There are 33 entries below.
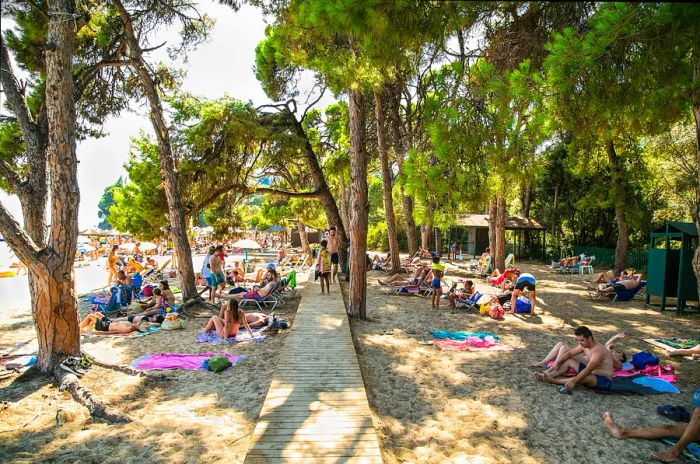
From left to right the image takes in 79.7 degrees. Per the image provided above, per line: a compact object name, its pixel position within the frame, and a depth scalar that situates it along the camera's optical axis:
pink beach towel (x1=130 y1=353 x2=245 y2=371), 6.60
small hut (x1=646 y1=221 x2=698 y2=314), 10.56
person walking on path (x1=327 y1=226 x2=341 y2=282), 12.55
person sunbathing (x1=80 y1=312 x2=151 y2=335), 8.86
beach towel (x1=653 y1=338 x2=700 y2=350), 7.55
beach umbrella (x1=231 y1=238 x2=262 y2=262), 20.84
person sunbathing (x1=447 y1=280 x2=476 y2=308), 11.39
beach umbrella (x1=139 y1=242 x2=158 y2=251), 27.13
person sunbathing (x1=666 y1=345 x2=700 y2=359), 6.95
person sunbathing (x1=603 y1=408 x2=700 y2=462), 3.99
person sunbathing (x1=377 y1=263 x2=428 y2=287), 13.79
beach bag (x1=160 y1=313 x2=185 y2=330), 9.16
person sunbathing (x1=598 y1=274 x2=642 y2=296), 12.80
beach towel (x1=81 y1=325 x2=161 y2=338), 8.66
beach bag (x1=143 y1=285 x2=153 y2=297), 12.49
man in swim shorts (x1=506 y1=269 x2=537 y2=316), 10.62
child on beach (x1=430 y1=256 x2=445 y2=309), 11.12
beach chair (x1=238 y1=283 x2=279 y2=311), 10.88
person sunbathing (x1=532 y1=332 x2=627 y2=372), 6.06
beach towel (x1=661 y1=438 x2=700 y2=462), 3.92
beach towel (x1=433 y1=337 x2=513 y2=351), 7.67
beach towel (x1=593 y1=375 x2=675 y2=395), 5.61
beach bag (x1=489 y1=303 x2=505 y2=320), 10.23
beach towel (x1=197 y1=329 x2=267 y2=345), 8.18
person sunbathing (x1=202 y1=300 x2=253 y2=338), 8.41
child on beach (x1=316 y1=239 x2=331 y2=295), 11.66
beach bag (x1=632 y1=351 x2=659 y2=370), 6.34
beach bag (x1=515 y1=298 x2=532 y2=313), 10.78
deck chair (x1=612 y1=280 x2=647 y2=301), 12.80
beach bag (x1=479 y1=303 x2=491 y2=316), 10.56
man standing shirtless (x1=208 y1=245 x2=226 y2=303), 11.62
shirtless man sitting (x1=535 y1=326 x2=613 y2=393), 5.68
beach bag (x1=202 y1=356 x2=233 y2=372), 6.43
